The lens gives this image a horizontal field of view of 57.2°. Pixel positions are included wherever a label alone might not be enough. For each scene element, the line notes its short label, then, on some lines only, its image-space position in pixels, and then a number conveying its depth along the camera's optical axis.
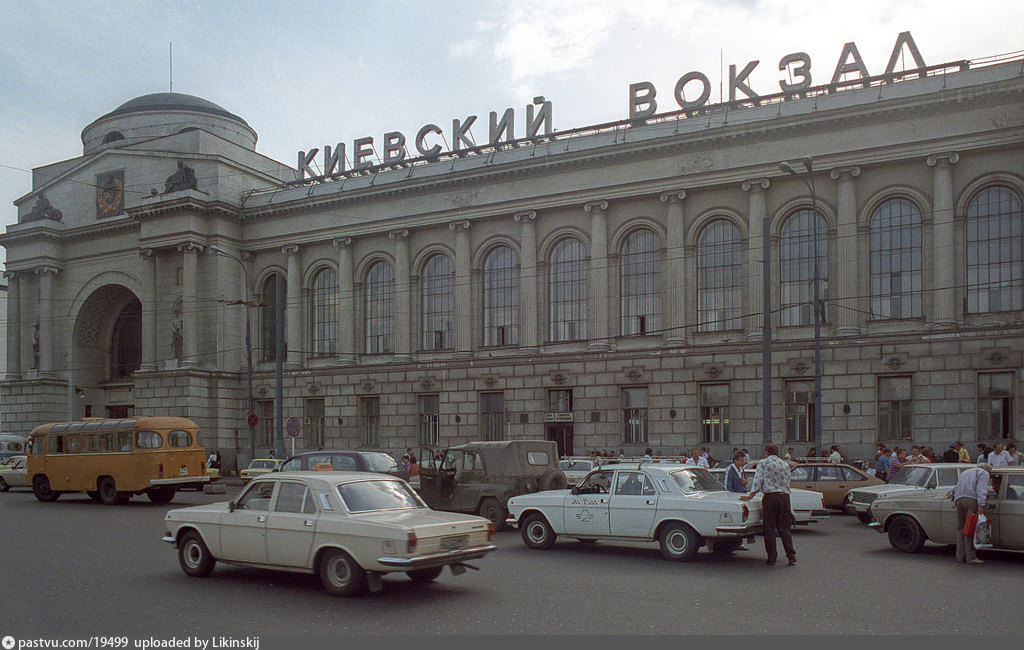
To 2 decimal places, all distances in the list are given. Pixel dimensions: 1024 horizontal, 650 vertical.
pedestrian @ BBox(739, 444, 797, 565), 14.02
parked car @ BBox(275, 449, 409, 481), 22.03
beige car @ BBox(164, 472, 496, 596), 10.92
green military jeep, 19.88
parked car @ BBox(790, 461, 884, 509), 23.09
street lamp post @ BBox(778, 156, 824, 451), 27.72
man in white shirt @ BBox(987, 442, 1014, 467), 23.08
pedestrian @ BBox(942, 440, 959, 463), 27.39
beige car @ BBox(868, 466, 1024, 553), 14.55
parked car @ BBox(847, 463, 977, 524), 19.00
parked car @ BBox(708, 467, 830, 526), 18.66
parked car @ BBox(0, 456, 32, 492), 35.59
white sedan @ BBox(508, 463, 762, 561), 14.27
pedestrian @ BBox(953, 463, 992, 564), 14.40
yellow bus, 27.02
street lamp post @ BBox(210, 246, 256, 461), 40.33
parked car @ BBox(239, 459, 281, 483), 34.91
